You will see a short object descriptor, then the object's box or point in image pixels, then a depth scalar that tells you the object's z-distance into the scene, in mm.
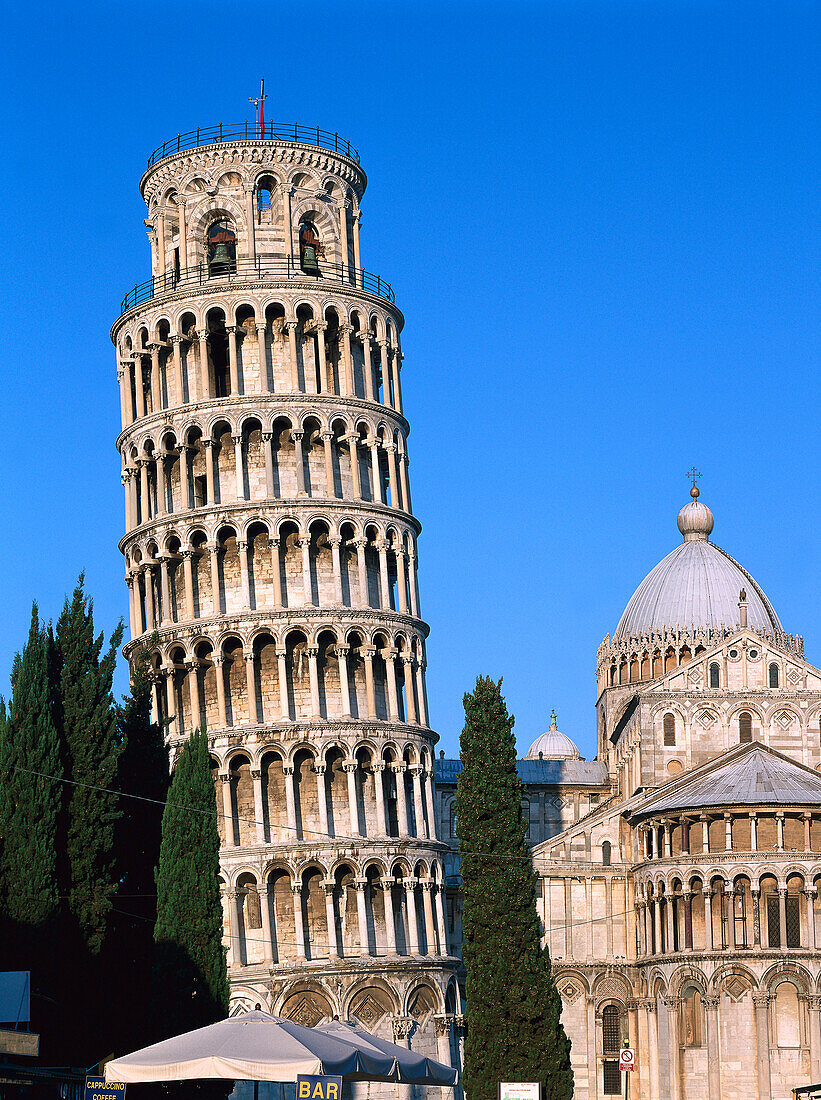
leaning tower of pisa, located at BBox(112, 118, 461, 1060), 65375
